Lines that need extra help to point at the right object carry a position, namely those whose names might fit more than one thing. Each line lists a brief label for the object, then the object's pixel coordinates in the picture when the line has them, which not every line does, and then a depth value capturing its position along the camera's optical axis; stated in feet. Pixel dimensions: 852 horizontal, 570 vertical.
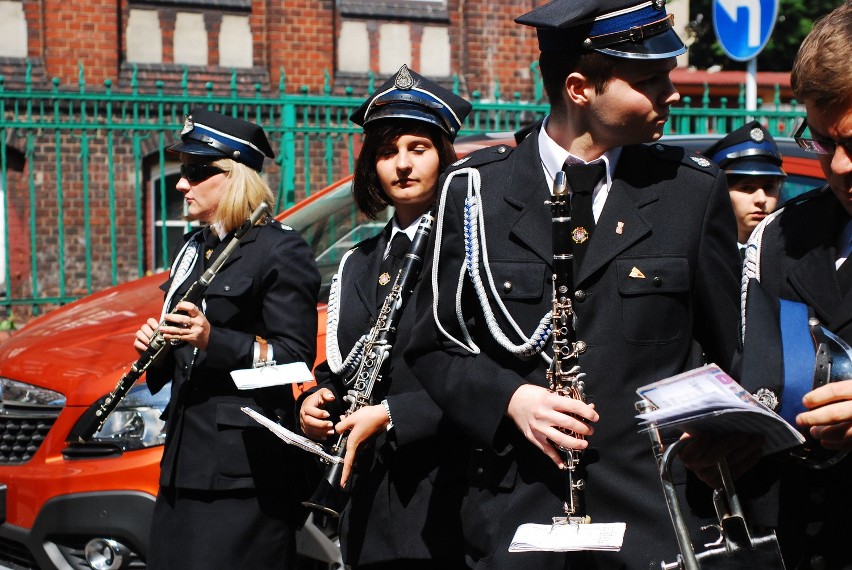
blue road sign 32.63
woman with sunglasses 13.57
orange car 16.51
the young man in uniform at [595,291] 8.96
